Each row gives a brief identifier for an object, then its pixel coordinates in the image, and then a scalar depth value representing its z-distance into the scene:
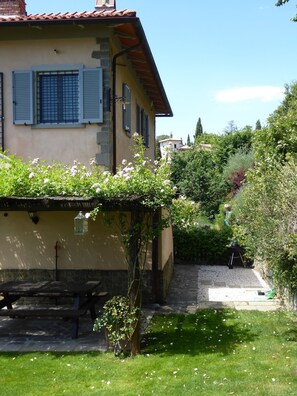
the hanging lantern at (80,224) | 7.73
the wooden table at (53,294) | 7.99
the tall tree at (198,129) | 87.38
